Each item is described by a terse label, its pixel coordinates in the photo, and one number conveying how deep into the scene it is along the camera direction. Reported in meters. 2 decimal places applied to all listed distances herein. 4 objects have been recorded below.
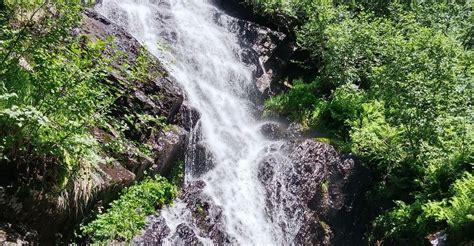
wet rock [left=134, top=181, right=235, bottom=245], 9.11
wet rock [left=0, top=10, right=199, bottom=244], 6.31
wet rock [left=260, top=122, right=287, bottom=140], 15.18
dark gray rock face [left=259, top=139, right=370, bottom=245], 11.46
